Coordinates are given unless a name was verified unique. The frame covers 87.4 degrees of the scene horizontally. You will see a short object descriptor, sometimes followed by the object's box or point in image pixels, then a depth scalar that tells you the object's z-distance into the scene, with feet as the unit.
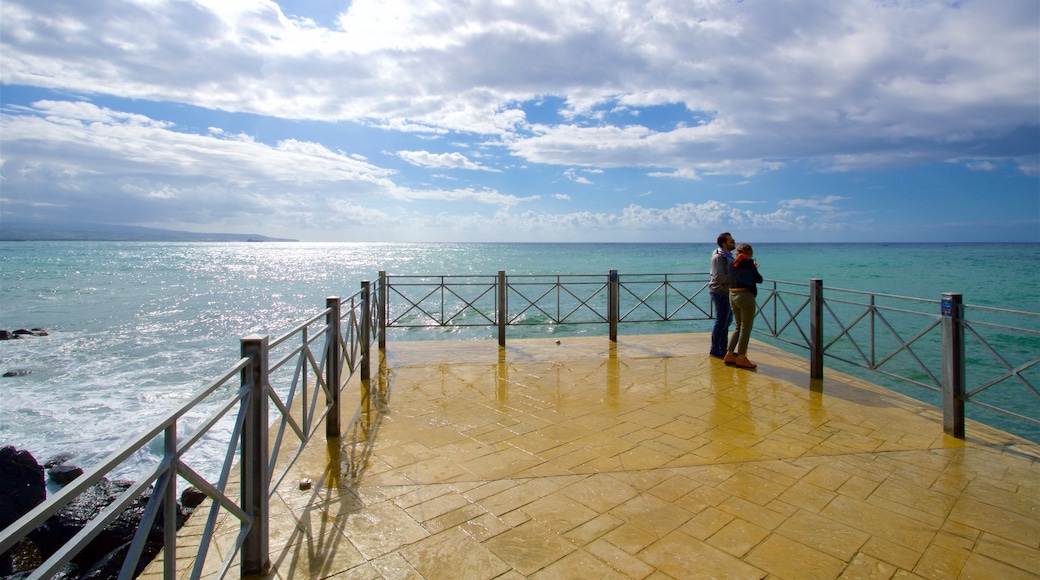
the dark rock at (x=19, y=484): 18.30
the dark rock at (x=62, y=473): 21.65
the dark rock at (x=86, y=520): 15.56
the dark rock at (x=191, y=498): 18.28
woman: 22.38
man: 23.48
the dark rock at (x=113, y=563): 13.87
